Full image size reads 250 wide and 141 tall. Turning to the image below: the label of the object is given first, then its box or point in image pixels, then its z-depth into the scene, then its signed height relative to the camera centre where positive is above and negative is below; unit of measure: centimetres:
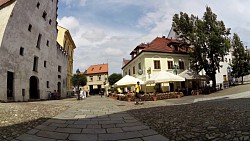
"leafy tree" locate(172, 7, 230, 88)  2289 +502
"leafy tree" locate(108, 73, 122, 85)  5344 +88
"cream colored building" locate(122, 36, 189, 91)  2670 +325
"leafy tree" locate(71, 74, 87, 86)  5039 +46
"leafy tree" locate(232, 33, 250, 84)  3128 +291
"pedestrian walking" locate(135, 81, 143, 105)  1367 -88
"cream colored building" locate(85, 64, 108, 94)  6296 +112
